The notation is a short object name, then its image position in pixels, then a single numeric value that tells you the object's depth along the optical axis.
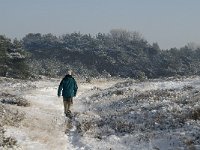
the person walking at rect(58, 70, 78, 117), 24.45
